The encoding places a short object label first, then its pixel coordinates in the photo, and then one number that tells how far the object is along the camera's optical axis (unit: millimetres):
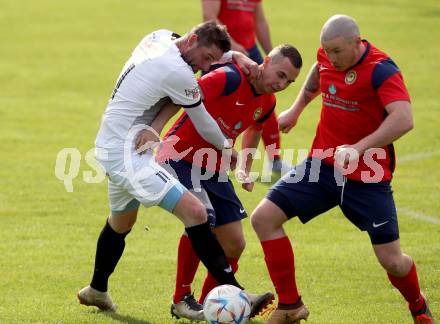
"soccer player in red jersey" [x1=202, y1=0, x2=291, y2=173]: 27031
